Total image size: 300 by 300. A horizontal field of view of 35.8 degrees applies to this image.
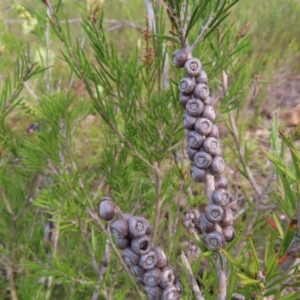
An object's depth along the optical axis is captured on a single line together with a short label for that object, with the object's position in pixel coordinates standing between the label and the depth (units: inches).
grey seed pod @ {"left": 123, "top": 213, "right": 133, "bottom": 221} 5.7
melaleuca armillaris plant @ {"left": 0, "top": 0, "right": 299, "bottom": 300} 5.8
